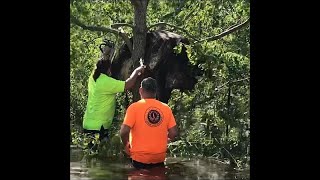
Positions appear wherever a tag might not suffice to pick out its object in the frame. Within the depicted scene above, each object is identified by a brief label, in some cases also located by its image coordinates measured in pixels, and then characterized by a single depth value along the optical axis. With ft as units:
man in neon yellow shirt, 21.43
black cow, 27.63
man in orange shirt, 17.37
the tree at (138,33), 27.07
